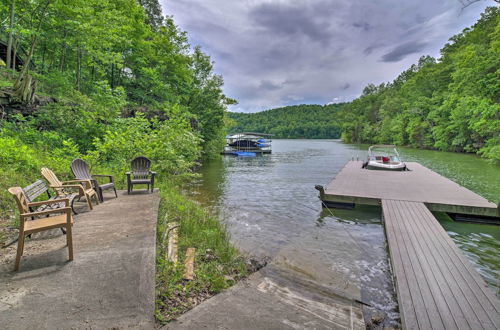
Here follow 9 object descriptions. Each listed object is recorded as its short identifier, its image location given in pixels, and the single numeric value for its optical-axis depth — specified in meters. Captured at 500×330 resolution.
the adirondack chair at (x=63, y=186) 4.58
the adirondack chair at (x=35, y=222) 2.75
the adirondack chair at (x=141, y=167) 7.02
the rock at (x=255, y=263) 4.01
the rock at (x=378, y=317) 3.16
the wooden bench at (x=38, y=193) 3.61
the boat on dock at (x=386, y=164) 13.88
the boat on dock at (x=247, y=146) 35.58
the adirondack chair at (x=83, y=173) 5.49
